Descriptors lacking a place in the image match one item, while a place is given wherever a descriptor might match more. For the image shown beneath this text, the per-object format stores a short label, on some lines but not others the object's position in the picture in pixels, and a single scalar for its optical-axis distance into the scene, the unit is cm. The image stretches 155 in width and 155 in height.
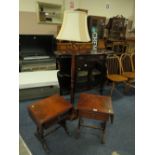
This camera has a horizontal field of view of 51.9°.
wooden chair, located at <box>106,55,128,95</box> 318
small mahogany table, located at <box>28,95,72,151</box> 162
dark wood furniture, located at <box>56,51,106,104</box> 238
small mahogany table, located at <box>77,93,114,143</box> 177
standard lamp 177
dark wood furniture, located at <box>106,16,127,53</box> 454
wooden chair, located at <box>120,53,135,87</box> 333
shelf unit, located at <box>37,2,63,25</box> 388
